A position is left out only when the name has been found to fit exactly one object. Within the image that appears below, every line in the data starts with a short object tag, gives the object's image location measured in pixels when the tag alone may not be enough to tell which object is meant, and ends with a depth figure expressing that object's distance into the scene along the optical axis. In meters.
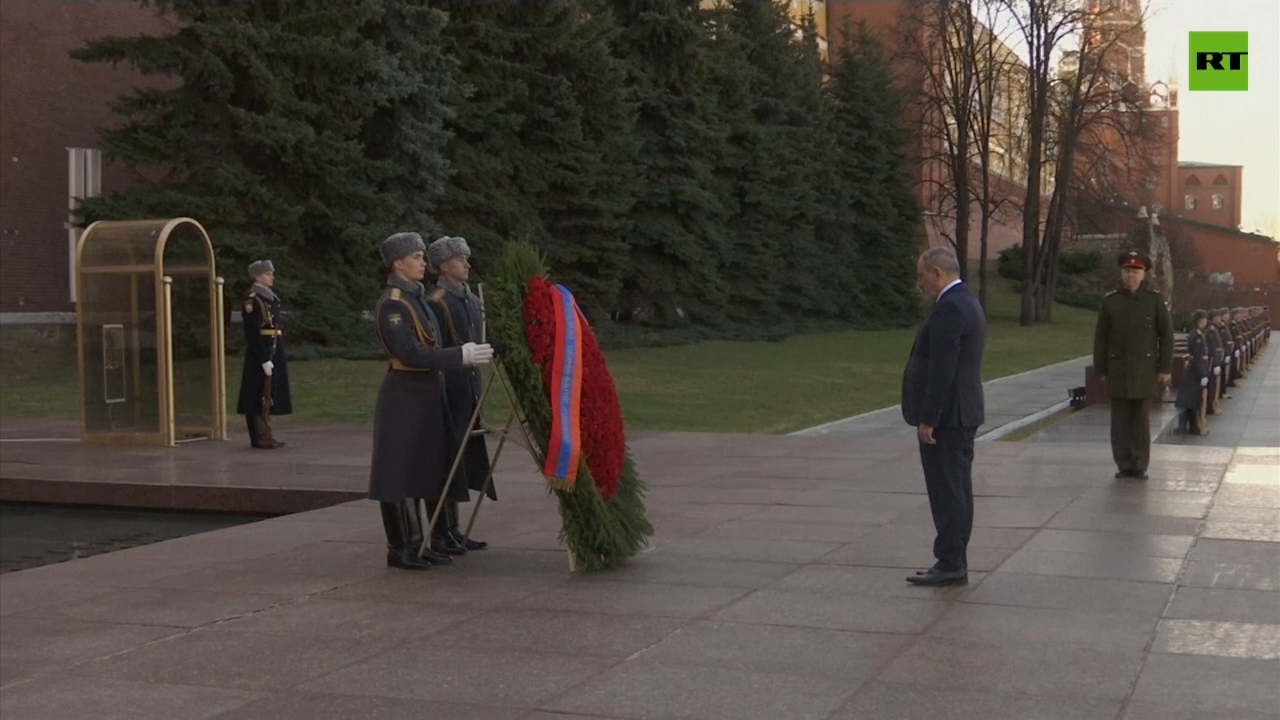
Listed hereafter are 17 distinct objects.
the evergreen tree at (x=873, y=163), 58.84
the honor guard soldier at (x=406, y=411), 8.68
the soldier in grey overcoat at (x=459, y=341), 9.21
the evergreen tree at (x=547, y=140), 33.41
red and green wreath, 8.46
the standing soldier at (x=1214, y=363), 23.51
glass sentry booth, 16.70
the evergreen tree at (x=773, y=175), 48.06
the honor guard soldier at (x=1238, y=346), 34.03
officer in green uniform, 12.40
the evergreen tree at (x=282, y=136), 27.23
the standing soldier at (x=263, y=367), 15.79
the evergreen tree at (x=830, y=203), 54.12
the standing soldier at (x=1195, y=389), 20.61
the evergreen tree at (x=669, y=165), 40.81
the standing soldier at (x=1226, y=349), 28.19
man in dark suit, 7.99
